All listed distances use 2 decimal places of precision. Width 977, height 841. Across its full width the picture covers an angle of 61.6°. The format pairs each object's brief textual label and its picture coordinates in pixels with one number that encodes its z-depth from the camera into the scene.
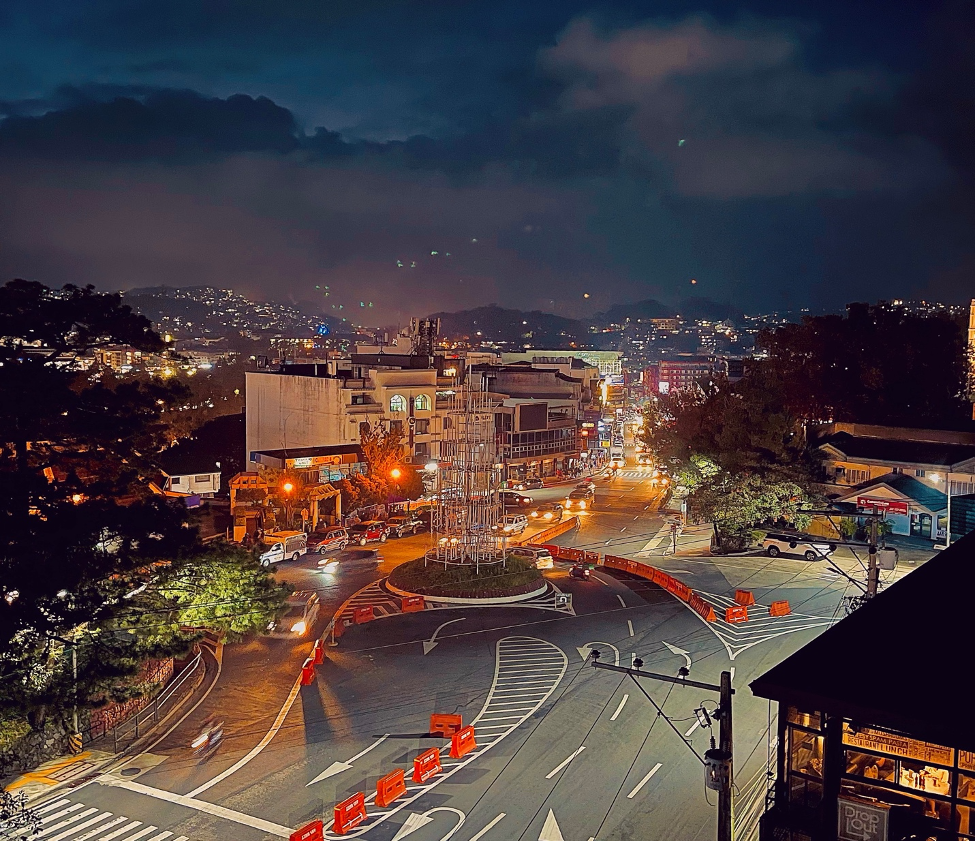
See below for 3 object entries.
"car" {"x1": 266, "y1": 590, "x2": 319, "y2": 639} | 21.62
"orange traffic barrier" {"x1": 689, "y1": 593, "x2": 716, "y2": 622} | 22.75
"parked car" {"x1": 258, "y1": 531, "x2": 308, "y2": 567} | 30.12
